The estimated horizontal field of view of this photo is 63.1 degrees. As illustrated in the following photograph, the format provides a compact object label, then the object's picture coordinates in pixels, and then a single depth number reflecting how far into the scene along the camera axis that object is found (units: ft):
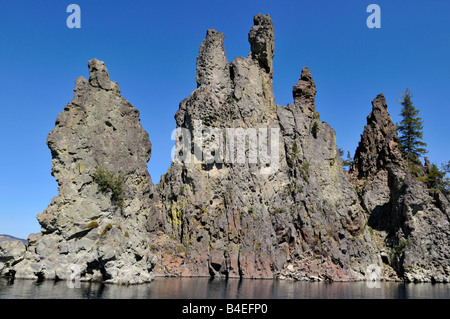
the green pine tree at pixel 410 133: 285.43
